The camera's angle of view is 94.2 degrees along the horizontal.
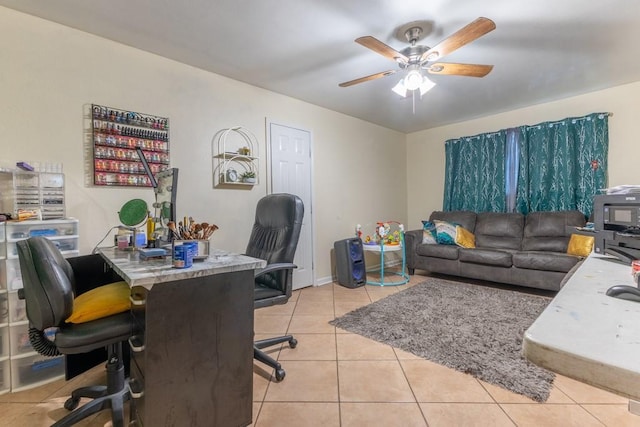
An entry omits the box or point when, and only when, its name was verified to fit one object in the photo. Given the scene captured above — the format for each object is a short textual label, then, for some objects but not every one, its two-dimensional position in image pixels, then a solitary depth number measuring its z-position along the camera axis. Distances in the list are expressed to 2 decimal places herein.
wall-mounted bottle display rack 2.23
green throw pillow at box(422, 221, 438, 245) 4.16
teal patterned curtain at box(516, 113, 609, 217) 3.47
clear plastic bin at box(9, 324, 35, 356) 1.70
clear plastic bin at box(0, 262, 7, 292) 1.69
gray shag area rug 1.82
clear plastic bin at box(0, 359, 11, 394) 1.70
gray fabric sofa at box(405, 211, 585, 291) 3.21
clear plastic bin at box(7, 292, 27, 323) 1.70
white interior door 3.37
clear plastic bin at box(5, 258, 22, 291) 1.69
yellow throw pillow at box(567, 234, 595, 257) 3.10
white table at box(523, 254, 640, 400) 0.36
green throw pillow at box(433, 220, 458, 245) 3.99
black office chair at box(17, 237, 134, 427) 1.13
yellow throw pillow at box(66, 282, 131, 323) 1.23
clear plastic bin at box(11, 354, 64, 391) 1.72
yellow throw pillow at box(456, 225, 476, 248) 3.91
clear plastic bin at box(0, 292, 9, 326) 1.68
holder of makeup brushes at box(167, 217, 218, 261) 1.35
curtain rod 3.43
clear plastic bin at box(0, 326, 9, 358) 1.68
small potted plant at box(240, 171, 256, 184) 3.01
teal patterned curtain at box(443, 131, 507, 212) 4.22
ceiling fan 1.93
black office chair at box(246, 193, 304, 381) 1.80
